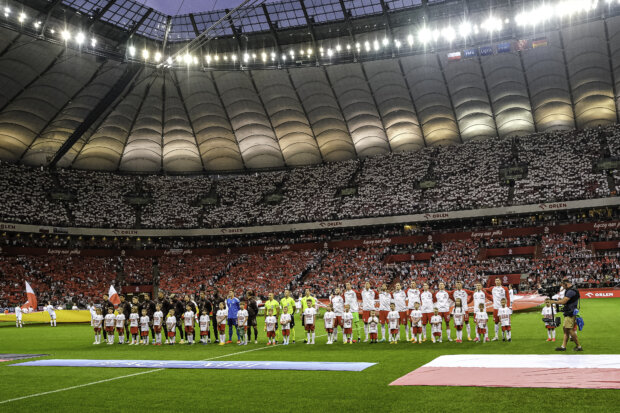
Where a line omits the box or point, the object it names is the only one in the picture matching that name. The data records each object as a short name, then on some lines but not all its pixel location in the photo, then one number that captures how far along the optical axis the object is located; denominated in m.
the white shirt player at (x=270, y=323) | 18.69
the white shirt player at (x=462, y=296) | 18.39
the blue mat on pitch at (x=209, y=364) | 12.80
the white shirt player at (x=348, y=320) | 18.41
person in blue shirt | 19.62
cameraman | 13.48
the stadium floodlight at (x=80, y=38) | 38.31
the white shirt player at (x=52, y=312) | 35.25
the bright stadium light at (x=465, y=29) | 40.94
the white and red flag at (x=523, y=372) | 9.63
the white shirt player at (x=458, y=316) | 17.47
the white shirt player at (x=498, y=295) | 17.83
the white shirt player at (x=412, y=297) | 18.92
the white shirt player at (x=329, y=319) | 18.53
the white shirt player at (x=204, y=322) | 19.84
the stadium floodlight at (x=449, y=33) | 41.69
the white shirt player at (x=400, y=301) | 19.06
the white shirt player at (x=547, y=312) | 16.69
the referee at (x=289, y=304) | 19.65
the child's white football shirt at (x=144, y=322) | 20.55
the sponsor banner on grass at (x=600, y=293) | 39.53
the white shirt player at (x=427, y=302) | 18.27
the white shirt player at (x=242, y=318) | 19.28
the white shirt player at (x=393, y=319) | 18.06
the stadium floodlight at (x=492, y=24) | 39.91
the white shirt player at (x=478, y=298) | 17.70
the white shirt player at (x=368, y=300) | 19.20
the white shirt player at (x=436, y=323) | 17.73
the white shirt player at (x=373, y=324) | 18.16
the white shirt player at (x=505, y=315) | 17.11
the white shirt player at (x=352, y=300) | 19.47
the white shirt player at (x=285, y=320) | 18.78
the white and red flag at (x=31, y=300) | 33.12
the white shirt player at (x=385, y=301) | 19.17
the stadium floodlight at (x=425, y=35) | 42.12
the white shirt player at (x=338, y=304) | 19.08
